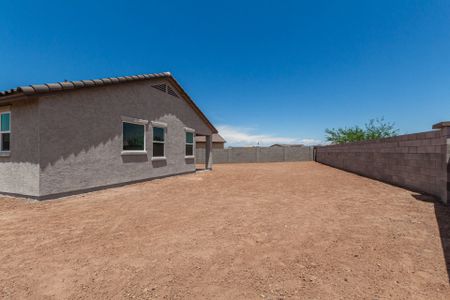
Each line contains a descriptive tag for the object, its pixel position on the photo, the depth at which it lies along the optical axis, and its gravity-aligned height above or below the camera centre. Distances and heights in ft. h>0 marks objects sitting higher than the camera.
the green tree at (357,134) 121.49 +9.34
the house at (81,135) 21.54 +1.30
